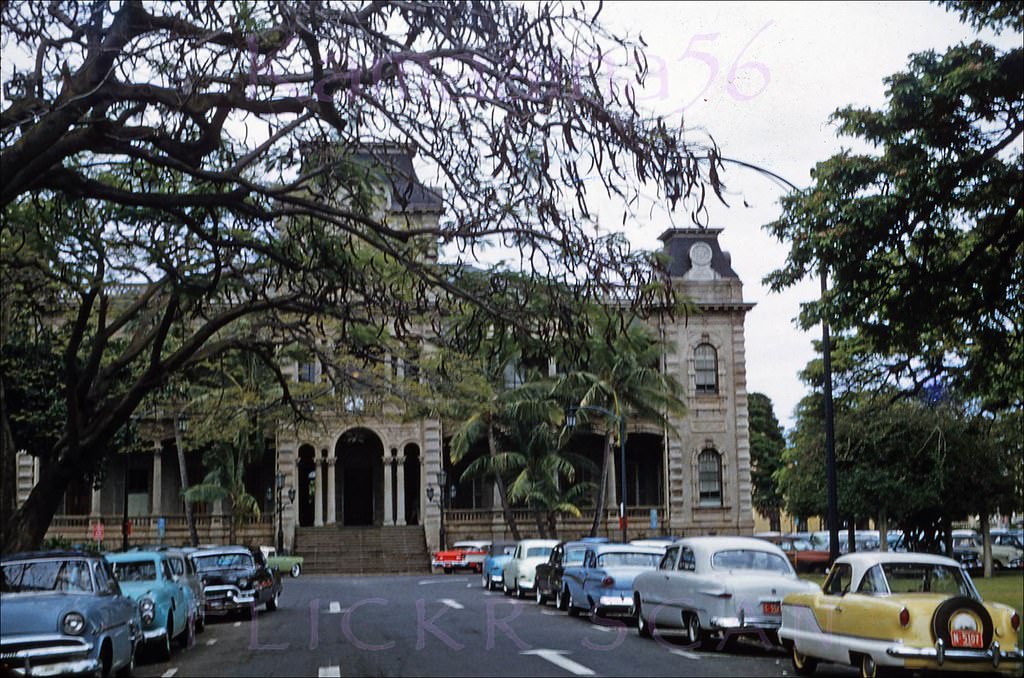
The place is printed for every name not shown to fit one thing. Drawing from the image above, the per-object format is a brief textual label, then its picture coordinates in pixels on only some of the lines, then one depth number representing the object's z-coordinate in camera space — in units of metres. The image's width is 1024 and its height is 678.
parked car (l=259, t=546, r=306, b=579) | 48.09
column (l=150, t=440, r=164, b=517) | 56.81
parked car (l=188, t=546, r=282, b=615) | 26.83
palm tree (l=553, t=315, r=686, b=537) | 46.44
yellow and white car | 13.18
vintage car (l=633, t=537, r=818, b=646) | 18.38
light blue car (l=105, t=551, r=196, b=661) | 18.53
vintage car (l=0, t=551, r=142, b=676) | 13.91
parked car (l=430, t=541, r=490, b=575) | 51.00
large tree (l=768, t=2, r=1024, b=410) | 16.62
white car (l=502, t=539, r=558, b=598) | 32.72
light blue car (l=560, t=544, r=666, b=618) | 23.81
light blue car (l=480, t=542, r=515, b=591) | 37.10
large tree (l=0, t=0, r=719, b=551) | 10.19
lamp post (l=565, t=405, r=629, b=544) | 43.72
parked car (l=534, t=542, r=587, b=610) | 27.67
